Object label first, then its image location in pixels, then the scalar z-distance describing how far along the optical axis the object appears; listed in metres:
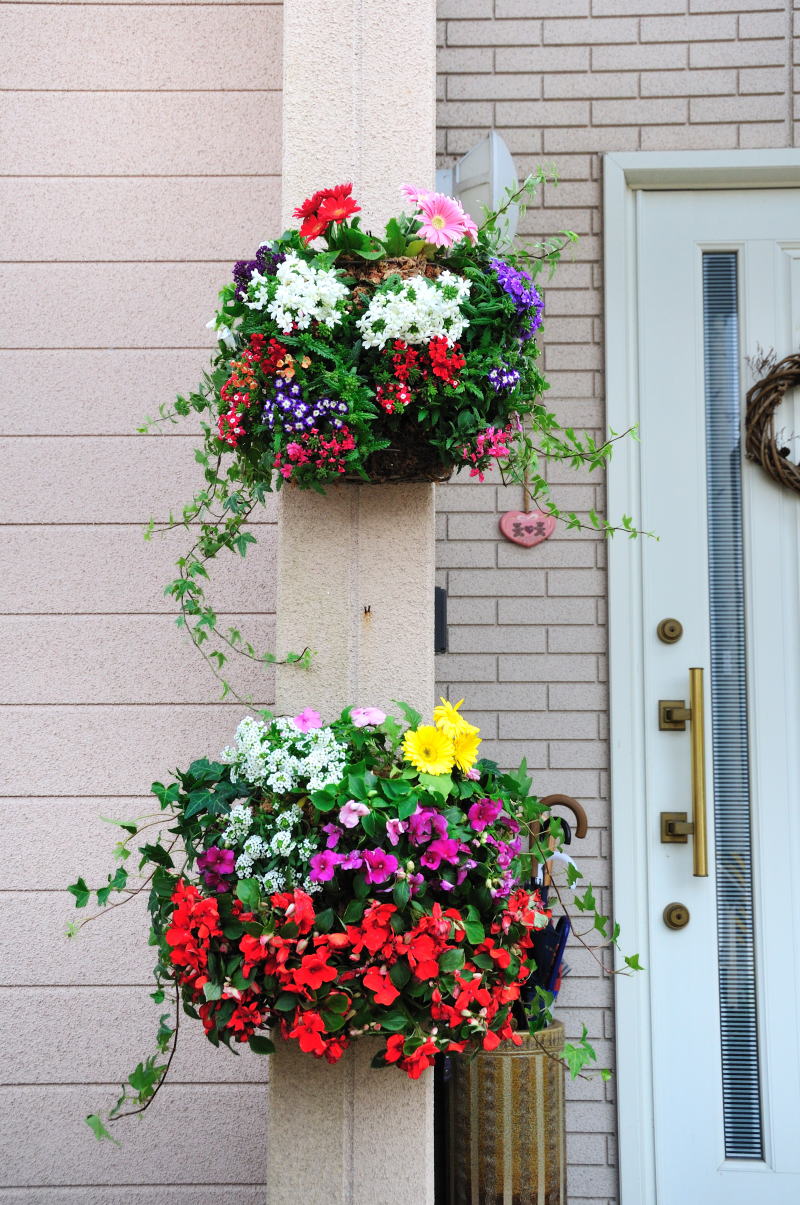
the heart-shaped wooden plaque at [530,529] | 6.41
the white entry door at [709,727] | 6.28
